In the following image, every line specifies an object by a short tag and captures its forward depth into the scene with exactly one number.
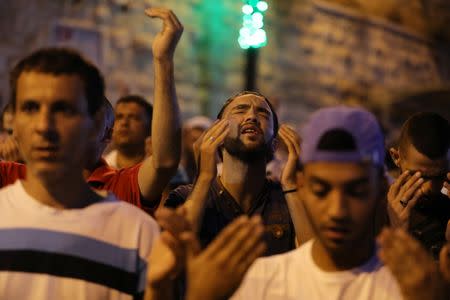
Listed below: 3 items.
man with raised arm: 3.59
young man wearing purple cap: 2.48
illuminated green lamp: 5.20
